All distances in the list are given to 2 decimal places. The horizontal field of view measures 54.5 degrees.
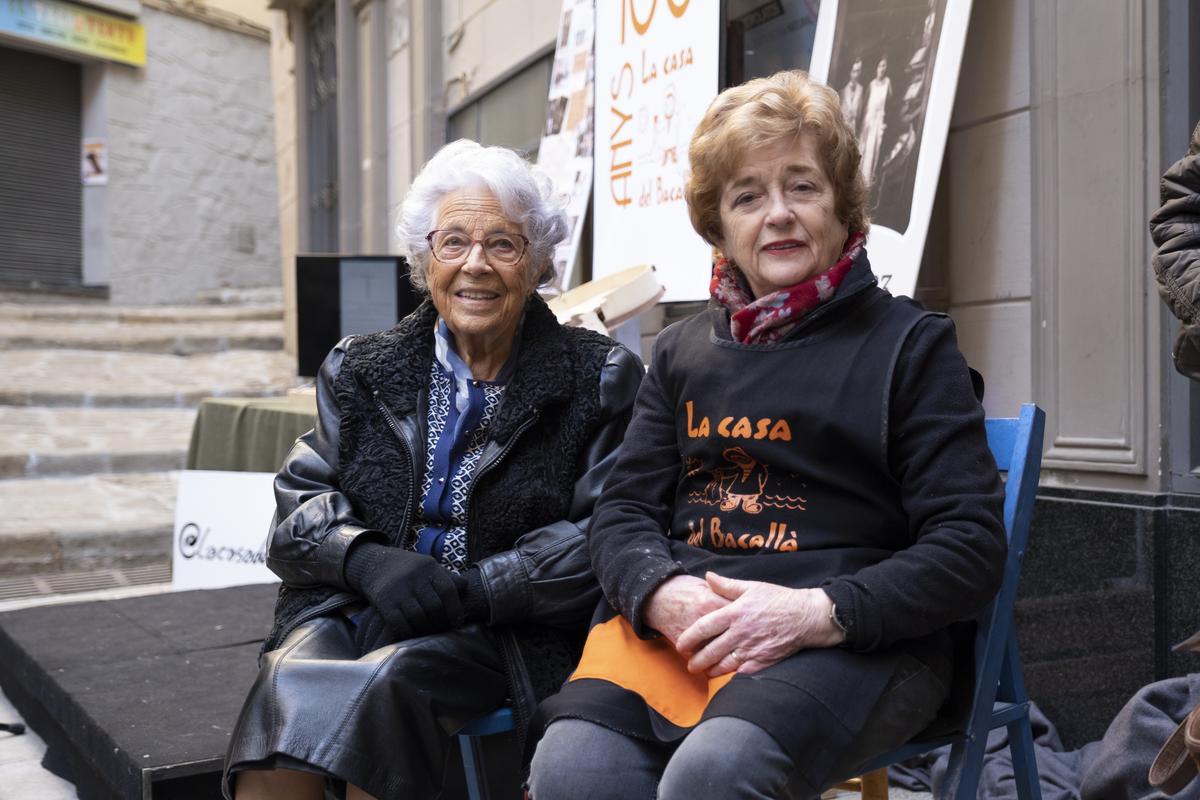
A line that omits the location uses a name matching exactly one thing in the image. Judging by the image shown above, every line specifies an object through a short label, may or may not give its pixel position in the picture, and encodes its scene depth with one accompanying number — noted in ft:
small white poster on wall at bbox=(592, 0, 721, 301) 12.87
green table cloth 16.49
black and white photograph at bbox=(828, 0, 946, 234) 10.11
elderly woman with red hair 5.20
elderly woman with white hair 6.09
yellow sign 48.39
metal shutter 50.47
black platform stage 8.28
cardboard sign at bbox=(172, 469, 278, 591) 14.82
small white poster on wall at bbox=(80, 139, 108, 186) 52.08
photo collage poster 16.53
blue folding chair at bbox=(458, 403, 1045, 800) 5.74
